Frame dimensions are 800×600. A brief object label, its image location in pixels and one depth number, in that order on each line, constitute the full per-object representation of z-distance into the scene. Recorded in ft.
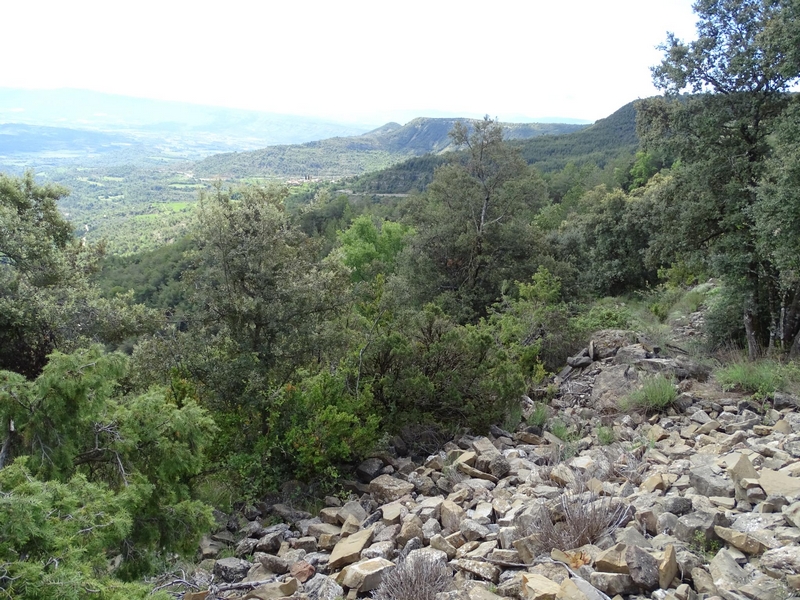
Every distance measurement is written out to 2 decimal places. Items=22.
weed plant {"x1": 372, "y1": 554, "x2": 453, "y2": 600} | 12.12
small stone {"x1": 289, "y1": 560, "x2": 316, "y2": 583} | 14.71
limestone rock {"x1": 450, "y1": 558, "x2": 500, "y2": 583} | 12.69
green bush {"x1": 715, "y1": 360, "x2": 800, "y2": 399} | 24.59
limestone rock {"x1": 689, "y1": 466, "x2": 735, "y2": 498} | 14.62
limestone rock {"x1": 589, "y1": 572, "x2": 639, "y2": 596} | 11.23
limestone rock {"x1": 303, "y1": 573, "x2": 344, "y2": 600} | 13.29
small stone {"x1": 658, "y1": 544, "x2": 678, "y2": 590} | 11.30
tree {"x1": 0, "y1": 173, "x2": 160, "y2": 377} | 27.71
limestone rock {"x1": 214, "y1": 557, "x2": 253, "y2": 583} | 15.72
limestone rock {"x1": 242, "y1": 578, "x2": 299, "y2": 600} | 13.85
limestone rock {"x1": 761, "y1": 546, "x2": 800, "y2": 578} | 10.54
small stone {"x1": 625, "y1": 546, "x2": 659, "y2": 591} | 11.22
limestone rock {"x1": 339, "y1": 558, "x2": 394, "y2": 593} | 13.24
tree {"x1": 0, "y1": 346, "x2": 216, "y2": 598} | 9.65
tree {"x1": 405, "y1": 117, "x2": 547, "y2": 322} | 59.72
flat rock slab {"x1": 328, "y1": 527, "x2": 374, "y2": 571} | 15.06
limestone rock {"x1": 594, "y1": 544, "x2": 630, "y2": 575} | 11.54
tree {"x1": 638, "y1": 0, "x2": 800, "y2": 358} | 34.37
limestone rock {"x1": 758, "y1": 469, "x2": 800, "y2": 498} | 13.69
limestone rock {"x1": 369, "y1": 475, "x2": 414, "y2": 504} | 20.30
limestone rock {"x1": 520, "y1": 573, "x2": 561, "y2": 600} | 10.90
